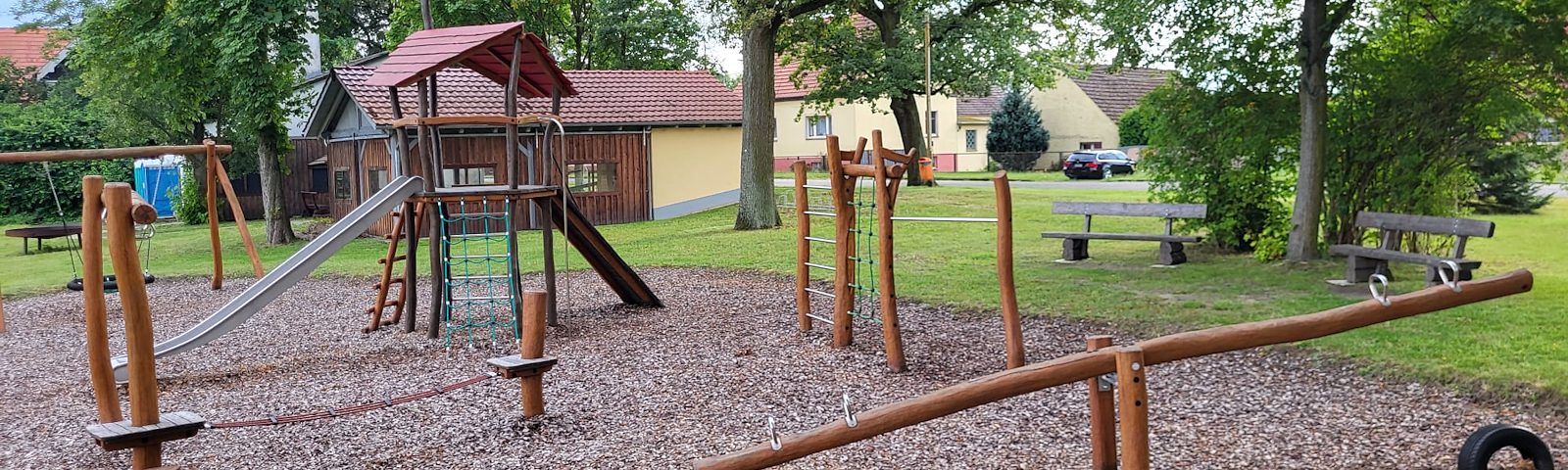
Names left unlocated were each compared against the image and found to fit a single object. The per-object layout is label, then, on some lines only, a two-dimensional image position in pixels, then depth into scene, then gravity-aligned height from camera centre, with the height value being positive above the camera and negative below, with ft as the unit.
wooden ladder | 33.32 -3.27
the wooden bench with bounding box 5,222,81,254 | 49.19 -2.39
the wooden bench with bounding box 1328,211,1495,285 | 32.32 -2.78
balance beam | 12.67 -2.42
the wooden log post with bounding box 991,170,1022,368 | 23.41 -2.37
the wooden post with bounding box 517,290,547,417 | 21.63 -3.06
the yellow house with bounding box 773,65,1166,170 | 149.28 +5.03
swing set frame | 34.91 +0.55
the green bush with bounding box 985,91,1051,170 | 141.59 +3.34
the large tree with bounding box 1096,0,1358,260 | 38.73 +4.07
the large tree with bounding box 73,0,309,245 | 61.46 +6.46
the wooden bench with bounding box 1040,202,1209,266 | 43.24 -2.27
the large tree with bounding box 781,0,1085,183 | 97.35 +9.22
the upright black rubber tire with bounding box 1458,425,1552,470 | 15.84 -4.09
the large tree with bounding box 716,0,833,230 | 60.75 +3.59
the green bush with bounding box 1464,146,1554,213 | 65.92 -2.54
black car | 118.21 -0.77
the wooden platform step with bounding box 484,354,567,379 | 21.27 -3.66
